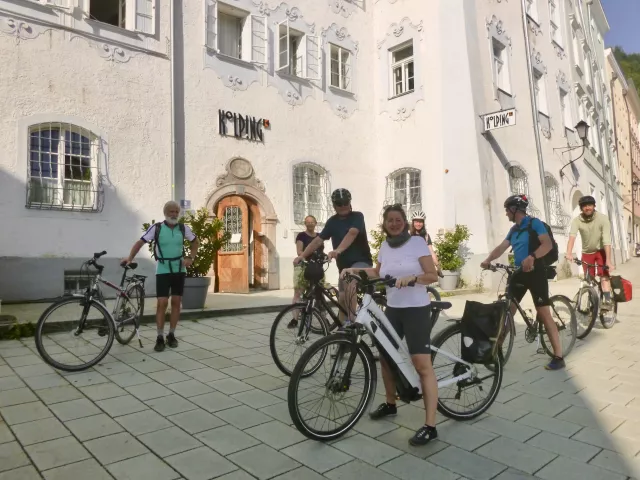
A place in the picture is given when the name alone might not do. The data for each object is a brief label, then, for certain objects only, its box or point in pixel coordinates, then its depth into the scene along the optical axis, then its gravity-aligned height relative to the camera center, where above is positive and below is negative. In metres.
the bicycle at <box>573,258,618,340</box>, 6.34 -0.50
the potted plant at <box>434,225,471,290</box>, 12.51 +0.45
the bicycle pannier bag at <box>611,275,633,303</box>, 6.88 -0.34
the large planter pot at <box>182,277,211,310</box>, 8.19 -0.18
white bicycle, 2.99 -0.65
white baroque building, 9.03 +3.88
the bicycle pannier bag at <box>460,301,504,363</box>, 3.51 -0.45
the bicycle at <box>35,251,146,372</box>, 4.55 -0.41
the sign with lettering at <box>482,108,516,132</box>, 12.58 +4.02
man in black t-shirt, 4.68 +0.36
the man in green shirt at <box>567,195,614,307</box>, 6.68 +0.37
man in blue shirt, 4.68 +0.07
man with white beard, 5.61 +0.25
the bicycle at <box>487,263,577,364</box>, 4.71 -0.61
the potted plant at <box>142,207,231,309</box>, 8.22 +0.43
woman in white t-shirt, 3.15 -0.16
